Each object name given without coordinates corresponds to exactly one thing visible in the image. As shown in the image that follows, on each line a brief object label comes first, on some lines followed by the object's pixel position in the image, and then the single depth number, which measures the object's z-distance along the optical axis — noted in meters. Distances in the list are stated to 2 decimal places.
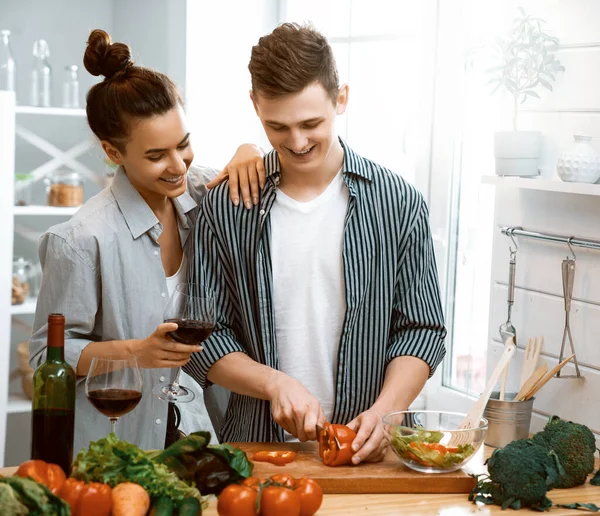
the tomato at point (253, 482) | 1.68
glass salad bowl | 1.91
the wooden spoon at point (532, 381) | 2.61
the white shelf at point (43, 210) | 4.05
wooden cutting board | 1.88
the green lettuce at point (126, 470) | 1.60
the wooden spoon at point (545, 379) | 2.55
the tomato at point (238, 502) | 1.63
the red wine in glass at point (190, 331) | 1.88
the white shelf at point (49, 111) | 4.11
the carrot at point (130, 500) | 1.55
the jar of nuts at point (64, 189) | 4.23
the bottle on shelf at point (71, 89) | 4.32
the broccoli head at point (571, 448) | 1.96
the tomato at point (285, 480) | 1.70
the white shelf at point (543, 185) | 2.45
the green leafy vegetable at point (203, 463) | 1.74
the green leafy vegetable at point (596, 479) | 2.02
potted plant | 2.70
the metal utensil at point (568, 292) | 2.61
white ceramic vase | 2.49
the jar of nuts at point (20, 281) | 4.10
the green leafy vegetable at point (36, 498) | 1.43
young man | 2.23
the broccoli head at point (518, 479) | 1.81
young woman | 2.24
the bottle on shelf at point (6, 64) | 4.14
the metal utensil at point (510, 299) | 2.82
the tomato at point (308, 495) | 1.68
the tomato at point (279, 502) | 1.63
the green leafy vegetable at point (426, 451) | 1.91
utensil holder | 2.57
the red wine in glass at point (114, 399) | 1.74
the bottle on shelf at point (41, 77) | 4.25
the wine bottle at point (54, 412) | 1.75
